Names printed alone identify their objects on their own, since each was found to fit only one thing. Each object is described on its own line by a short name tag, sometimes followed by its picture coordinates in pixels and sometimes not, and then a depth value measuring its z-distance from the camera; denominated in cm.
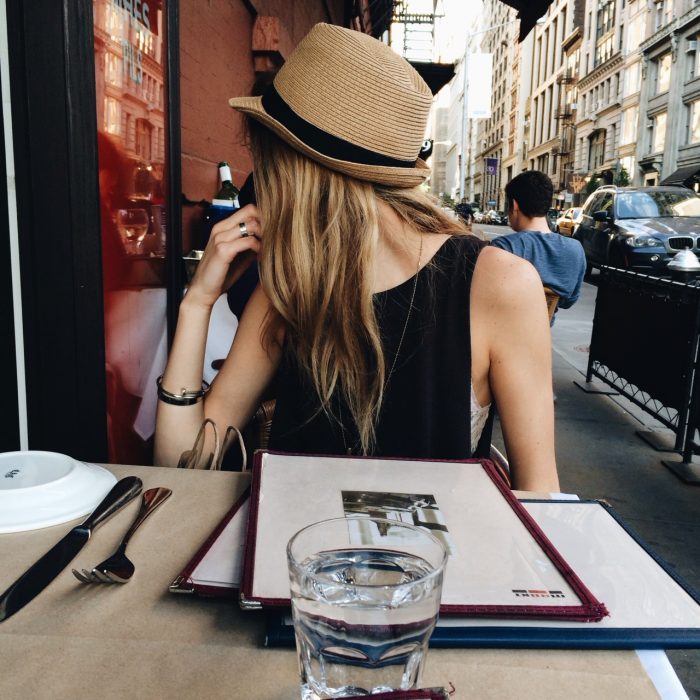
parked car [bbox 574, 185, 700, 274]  1124
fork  73
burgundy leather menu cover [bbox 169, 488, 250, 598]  72
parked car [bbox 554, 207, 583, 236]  1827
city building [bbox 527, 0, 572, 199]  5609
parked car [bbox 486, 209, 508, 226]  4894
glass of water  53
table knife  70
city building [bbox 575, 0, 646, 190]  3959
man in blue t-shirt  446
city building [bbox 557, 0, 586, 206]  5225
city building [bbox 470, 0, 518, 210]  7794
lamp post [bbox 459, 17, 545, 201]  3191
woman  152
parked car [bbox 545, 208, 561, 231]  3429
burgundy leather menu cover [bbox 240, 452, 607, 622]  69
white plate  88
